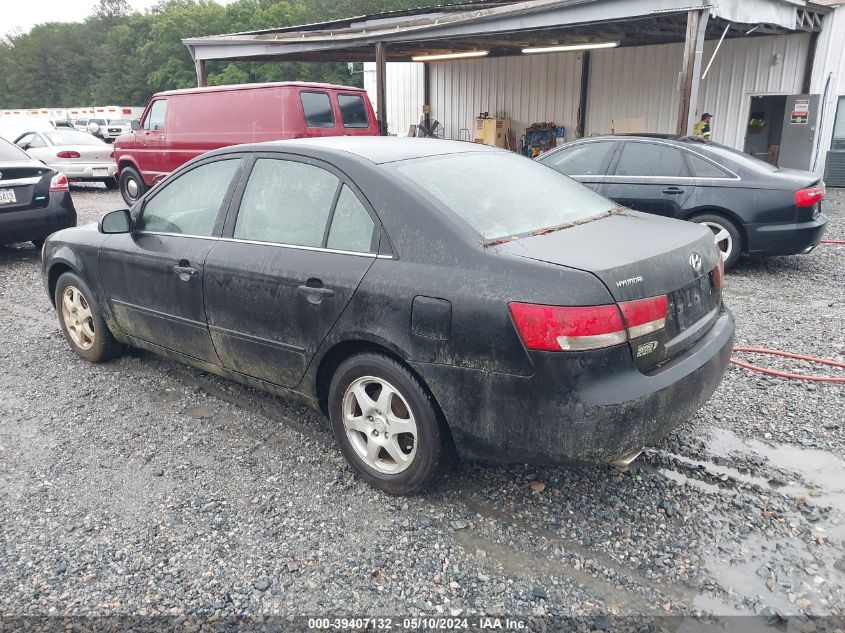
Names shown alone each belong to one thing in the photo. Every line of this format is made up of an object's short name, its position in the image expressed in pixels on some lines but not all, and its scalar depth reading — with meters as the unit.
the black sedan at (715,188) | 6.56
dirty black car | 2.45
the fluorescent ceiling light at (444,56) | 15.01
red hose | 4.16
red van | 9.94
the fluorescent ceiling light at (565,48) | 13.68
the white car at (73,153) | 14.41
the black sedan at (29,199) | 7.55
